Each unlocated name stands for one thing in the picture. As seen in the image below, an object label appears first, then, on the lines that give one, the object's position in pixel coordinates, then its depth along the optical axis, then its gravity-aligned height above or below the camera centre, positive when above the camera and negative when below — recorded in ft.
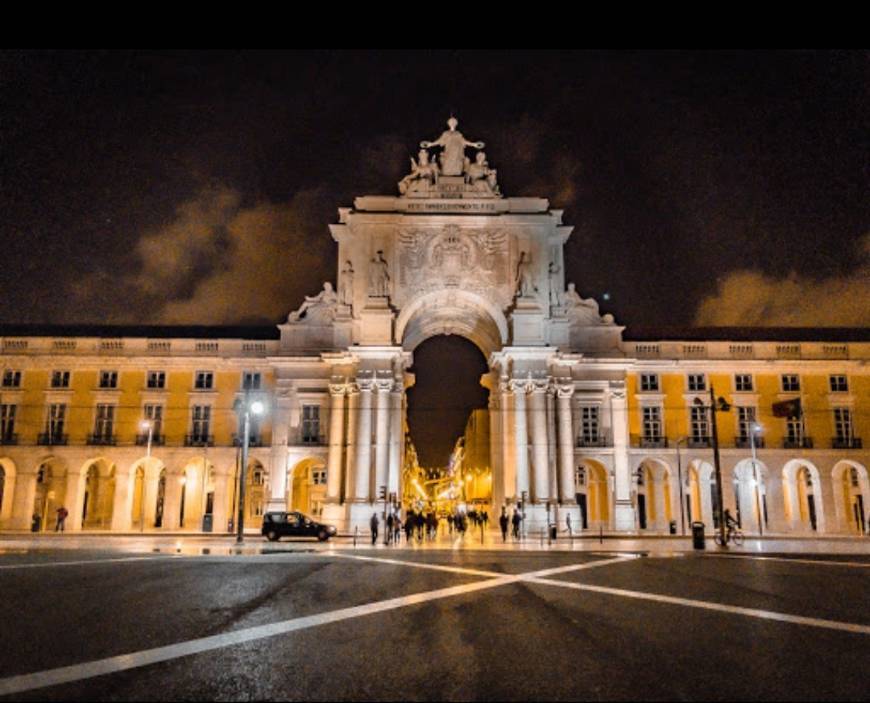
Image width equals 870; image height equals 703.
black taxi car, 112.57 -5.83
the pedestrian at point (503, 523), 111.24 -4.99
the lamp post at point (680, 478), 137.33 +3.33
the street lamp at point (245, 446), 98.84 +6.71
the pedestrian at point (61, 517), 135.03 -5.18
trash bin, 90.27 -5.42
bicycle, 99.60 -7.00
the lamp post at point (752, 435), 133.69 +12.20
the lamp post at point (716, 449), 92.63 +6.60
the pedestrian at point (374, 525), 100.88 -4.87
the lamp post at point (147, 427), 138.21 +13.10
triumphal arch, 140.56 +37.28
